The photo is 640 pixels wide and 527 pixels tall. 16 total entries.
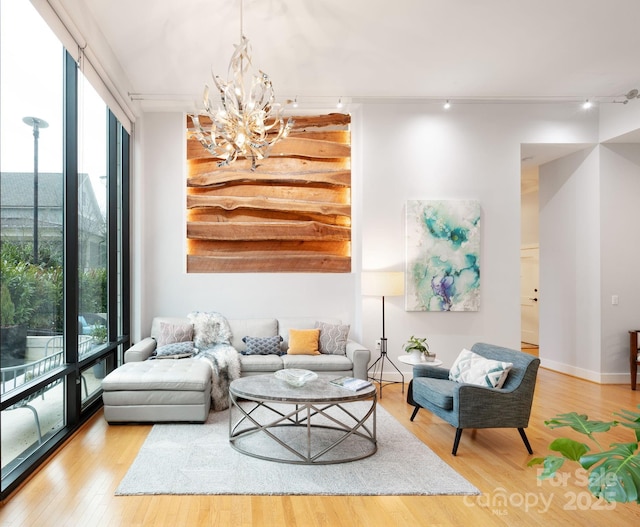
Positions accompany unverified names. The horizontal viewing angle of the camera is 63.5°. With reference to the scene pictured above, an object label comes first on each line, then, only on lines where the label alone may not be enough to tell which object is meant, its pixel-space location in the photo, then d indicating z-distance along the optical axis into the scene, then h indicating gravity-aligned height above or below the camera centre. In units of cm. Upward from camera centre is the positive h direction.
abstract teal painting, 616 +11
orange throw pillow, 568 -84
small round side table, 494 -92
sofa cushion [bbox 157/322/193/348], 555 -73
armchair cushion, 381 -81
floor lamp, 566 -21
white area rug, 307 -133
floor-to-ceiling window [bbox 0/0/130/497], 307 +17
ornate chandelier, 379 +106
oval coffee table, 356 -133
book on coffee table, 380 -89
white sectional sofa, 439 -99
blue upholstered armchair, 368 -99
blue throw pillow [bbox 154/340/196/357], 533 -86
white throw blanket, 491 -102
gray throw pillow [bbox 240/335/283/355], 573 -90
